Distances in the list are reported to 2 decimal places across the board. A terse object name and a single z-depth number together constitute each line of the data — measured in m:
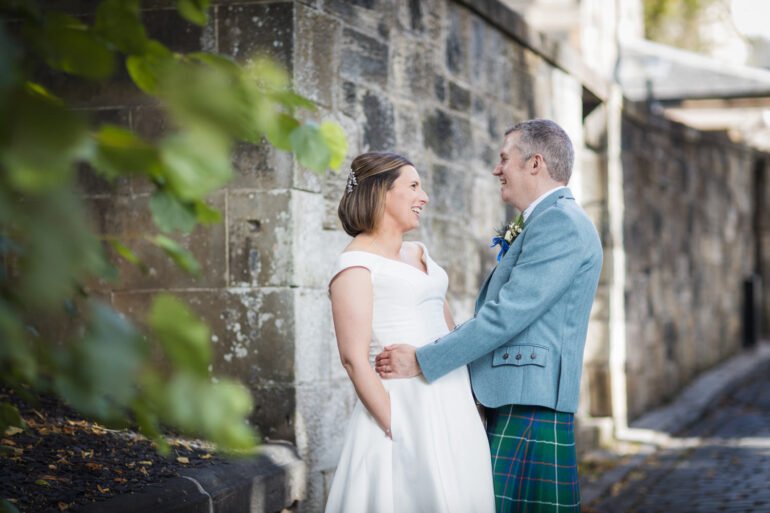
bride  4.56
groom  4.60
